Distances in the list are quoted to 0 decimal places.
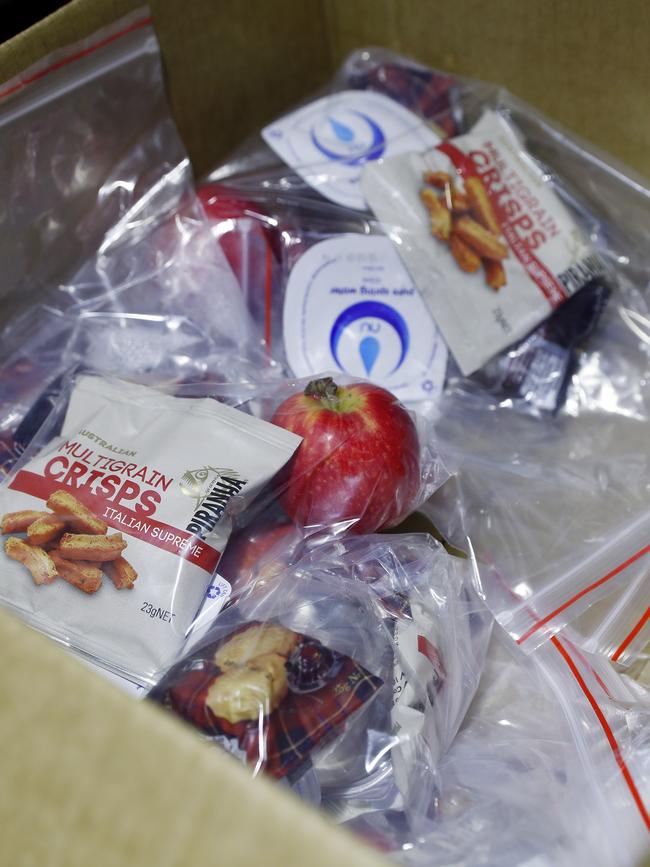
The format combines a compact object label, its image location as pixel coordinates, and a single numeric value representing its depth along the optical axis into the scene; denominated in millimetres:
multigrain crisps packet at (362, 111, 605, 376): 859
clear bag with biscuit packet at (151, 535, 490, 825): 510
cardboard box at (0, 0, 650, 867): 329
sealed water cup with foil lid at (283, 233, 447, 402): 857
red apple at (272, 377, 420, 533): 658
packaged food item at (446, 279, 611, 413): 876
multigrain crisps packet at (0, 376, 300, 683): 576
